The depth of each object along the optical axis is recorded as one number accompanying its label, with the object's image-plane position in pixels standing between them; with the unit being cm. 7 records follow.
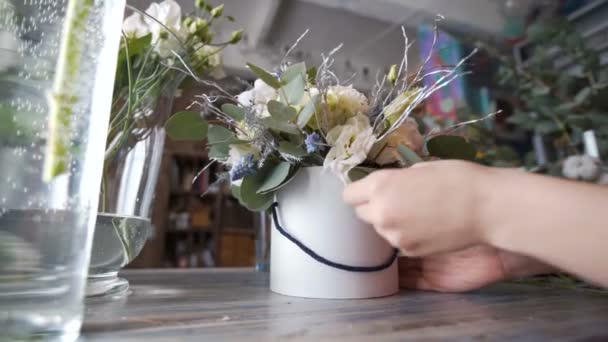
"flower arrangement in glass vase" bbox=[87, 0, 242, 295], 55
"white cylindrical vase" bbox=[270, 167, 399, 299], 52
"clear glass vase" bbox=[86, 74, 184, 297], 54
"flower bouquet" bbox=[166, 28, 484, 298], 51
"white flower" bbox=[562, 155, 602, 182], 88
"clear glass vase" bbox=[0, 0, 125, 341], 31
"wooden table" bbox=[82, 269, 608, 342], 35
